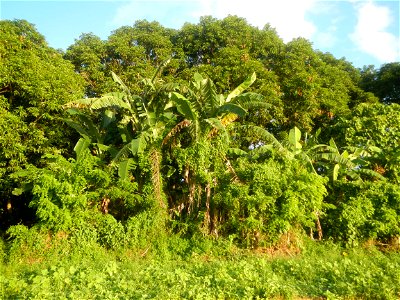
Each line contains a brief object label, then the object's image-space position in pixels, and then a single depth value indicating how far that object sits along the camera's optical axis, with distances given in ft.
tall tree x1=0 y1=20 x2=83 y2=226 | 29.40
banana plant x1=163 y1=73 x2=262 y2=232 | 28.90
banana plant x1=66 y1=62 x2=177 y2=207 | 28.48
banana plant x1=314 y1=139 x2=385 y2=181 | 33.96
